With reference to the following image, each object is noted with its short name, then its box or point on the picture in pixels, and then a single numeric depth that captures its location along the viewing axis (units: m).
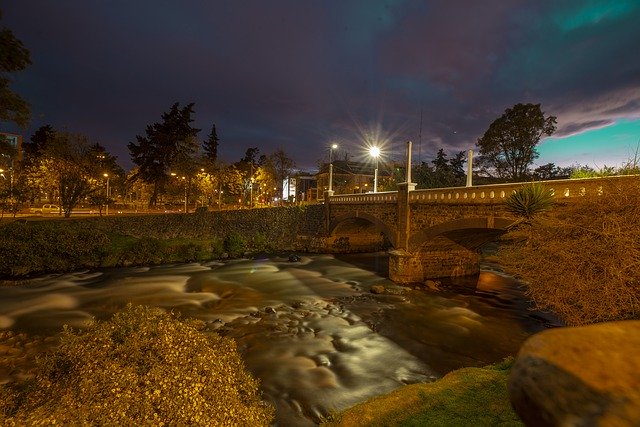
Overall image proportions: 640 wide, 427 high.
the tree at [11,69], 19.48
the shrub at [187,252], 33.41
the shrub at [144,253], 30.72
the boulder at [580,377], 2.63
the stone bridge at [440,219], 16.28
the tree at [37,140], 63.75
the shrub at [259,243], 39.69
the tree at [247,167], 66.94
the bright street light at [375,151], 29.33
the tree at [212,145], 75.31
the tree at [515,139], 38.31
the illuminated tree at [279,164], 61.94
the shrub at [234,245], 36.53
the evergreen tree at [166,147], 54.19
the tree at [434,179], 47.59
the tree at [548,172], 41.76
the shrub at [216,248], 35.38
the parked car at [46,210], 47.56
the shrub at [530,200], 12.88
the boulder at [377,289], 22.02
